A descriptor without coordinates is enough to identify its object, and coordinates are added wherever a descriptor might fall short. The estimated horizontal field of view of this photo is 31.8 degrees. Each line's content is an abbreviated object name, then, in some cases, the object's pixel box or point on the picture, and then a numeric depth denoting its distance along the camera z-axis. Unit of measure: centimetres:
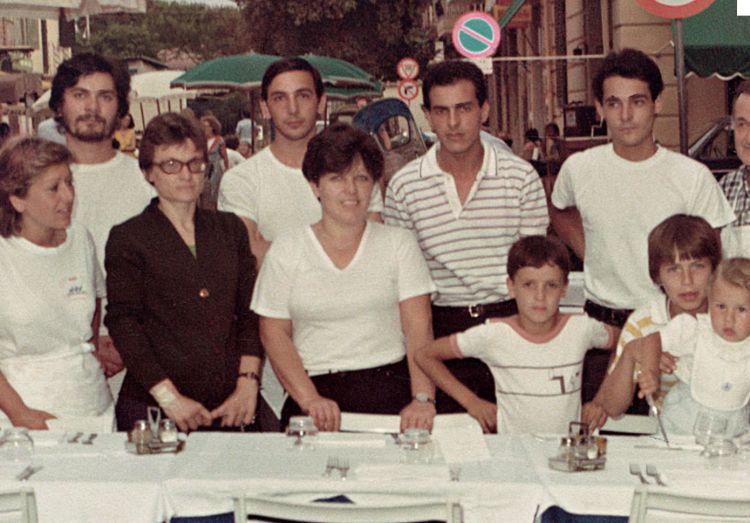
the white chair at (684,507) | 343
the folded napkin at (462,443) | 415
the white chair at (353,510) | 342
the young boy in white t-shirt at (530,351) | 499
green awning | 1550
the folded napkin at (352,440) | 439
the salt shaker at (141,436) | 427
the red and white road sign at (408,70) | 2867
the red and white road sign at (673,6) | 811
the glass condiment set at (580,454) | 398
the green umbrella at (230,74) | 2331
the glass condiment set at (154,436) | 427
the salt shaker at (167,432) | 432
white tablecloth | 377
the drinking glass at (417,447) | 417
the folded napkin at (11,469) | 403
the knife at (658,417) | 440
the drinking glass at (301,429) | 442
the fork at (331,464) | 399
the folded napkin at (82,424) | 486
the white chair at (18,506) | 359
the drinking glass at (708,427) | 427
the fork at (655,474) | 385
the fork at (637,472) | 385
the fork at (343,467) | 398
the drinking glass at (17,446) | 424
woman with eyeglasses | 497
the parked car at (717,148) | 1514
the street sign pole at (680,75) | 861
